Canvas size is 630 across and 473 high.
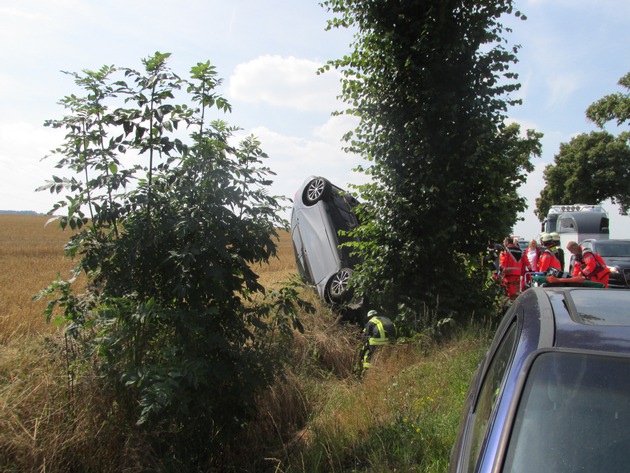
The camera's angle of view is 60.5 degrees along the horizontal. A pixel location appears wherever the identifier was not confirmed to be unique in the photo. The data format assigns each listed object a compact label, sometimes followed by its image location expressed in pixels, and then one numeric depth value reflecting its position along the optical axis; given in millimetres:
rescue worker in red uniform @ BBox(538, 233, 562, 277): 10512
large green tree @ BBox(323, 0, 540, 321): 7227
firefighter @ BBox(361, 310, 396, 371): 6634
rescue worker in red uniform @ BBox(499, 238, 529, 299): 11078
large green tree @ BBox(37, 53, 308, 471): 3822
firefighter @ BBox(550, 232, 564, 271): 11141
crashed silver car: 8633
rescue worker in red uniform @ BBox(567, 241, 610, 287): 9250
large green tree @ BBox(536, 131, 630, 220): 35459
